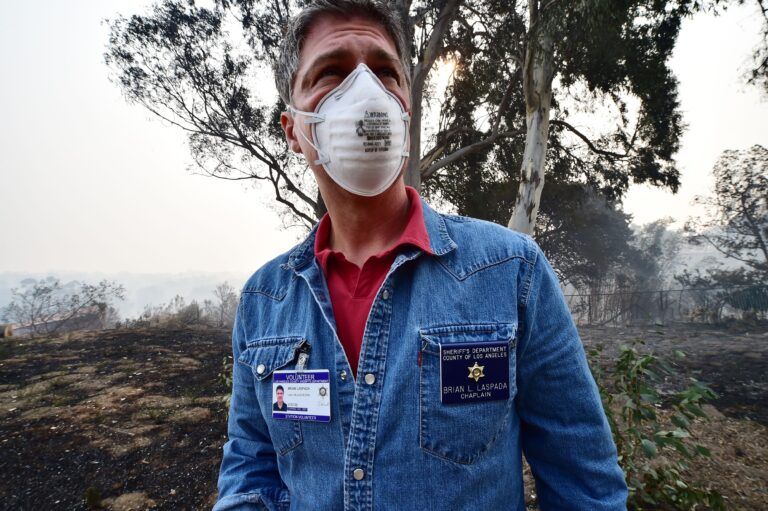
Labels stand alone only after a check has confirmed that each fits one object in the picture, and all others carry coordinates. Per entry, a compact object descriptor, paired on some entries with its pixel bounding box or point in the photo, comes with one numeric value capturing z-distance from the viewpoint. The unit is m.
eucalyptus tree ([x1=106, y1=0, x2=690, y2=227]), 6.90
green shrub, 1.92
